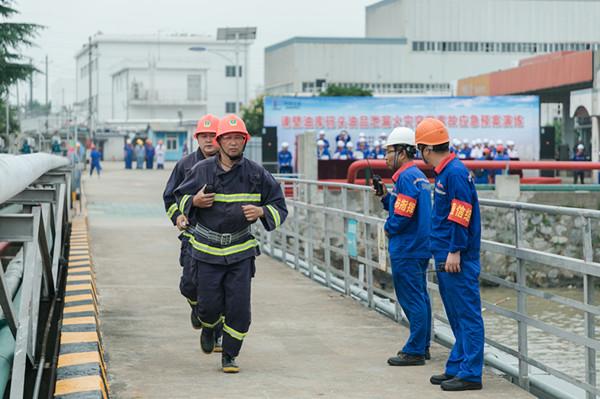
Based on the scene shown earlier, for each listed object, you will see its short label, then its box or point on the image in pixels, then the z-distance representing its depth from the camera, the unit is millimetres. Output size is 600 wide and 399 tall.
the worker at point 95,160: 50844
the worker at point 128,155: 65562
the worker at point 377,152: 39600
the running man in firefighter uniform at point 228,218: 8391
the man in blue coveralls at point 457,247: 7652
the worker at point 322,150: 40259
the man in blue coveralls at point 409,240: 8719
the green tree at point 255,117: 77125
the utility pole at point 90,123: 83688
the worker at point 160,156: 63531
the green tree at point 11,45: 51594
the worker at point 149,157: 64100
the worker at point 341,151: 39800
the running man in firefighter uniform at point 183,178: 9336
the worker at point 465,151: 41769
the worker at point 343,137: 40781
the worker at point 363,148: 39494
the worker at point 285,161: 38031
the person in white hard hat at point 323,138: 40750
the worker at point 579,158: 39441
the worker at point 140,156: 64688
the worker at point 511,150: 42250
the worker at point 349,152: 39756
